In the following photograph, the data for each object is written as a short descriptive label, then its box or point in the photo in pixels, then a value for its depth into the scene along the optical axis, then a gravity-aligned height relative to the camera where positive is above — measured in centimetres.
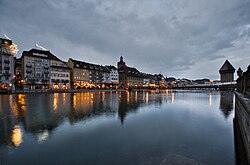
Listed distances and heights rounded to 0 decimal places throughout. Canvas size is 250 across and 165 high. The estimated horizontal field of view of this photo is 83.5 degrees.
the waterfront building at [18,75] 7066 +520
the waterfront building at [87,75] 8550 +643
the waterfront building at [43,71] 6662 +726
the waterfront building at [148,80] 14789 +434
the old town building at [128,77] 12126 +704
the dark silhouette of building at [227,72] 10612 +871
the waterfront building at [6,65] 5788 +843
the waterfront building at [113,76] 10938 +662
